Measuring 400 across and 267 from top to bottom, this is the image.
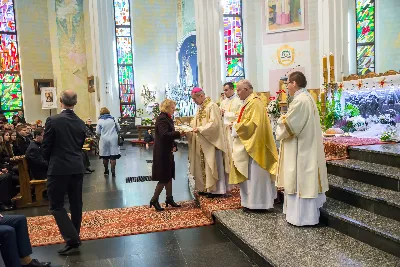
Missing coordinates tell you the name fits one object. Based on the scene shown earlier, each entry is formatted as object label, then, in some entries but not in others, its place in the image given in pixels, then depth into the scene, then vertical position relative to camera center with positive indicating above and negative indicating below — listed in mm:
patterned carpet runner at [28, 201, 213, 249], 4984 -1652
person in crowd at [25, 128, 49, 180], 6611 -858
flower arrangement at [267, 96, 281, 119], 6458 -194
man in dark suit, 4176 -585
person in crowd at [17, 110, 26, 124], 14212 -361
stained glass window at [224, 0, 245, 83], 16547 +2288
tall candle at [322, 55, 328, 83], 7914 +523
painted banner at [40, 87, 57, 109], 17594 +433
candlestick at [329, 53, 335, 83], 7408 +520
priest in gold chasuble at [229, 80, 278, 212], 4930 -734
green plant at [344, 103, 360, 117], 7980 -338
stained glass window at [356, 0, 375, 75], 14672 +2186
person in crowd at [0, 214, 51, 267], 3449 -1240
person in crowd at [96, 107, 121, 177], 8906 -727
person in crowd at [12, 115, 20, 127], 13455 -391
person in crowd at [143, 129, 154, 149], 15734 -1433
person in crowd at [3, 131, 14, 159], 7102 -671
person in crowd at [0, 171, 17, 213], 6328 -1347
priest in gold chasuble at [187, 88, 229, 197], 5793 -755
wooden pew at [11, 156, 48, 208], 6629 -1393
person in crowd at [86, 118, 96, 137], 13463 -886
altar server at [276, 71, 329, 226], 4160 -651
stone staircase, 3648 -1123
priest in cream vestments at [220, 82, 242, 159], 6637 -163
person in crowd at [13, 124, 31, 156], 7633 -694
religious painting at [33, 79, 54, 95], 18047 +1075
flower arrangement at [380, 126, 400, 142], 5943 -666
